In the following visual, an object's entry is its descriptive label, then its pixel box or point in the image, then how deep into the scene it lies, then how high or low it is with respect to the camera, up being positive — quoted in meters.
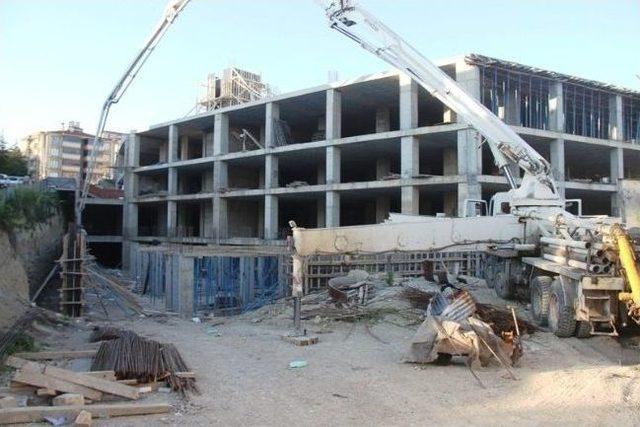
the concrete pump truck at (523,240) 10.02 -0.12
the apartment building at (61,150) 91.50 +13.59
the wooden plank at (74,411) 6.31 -2.09
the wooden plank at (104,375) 7.69 -1.96
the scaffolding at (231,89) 44.78 +11.56
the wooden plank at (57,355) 9.48 -2.11
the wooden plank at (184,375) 8.20 -2.08
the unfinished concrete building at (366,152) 27.17 +4.74
